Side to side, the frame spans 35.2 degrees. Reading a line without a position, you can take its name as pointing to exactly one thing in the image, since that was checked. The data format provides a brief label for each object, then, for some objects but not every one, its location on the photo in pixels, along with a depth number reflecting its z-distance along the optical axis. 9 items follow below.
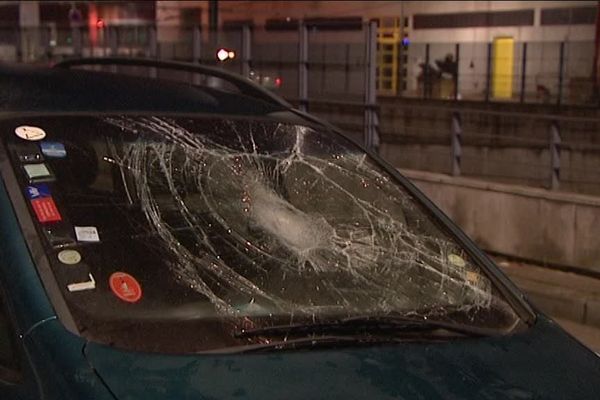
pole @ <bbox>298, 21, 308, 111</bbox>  11.56
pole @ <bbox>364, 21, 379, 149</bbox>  10.64
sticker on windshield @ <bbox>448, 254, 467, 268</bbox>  3.22
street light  12.91
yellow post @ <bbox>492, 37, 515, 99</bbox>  20.89
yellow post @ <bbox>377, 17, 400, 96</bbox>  15.13
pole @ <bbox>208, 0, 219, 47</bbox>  19.86
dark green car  2.29
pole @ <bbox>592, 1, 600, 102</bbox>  19.92
